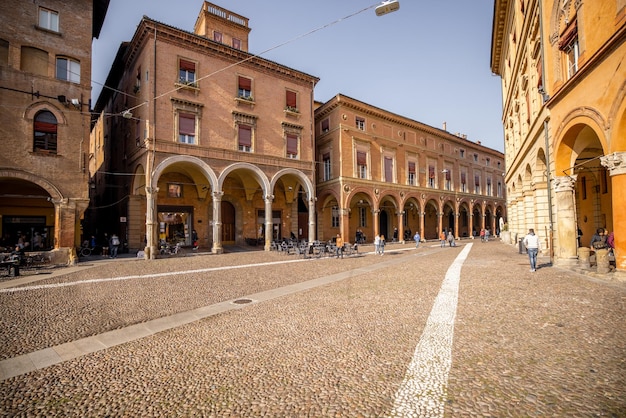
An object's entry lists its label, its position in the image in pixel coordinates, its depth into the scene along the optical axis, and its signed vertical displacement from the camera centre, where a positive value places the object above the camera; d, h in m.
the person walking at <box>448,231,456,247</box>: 25.99 -1.52
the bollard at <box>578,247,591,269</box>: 10.76 -1.36
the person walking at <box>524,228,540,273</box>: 10.76 -1.00
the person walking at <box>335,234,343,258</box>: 17.92 -1.44
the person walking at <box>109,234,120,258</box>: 18.88 -1.17
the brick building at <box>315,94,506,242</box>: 28.19 +5.41
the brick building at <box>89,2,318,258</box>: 19.28 +6.27
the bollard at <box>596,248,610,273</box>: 9.09 -1.23
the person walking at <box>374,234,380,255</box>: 19.59 -1.42
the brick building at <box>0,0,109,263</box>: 15.14 +6.66
